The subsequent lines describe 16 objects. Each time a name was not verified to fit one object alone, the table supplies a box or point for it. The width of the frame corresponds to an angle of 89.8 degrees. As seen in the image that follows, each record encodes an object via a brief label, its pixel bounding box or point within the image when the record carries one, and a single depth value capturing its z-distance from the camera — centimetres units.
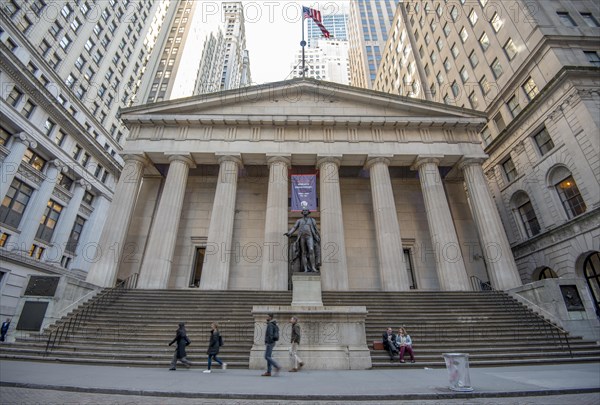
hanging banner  1841
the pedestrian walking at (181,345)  890
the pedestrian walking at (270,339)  776
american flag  2328
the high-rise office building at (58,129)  2617
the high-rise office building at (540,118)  1841
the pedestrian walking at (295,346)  847
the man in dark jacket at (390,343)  995
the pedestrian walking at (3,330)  1625
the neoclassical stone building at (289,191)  1805
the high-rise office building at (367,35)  7050
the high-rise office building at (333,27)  12139
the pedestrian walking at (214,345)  856
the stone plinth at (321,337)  909
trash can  582
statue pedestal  1061
